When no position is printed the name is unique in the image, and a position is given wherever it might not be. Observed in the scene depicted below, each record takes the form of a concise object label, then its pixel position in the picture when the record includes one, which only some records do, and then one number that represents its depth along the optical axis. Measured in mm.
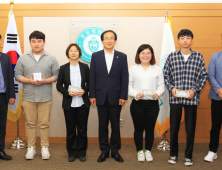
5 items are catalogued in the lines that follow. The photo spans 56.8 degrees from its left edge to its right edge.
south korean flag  3477
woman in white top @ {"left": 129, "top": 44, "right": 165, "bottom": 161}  2791
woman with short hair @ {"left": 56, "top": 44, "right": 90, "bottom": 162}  2822
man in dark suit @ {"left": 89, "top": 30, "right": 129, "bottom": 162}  2805
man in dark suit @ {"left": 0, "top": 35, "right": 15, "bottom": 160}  2893
